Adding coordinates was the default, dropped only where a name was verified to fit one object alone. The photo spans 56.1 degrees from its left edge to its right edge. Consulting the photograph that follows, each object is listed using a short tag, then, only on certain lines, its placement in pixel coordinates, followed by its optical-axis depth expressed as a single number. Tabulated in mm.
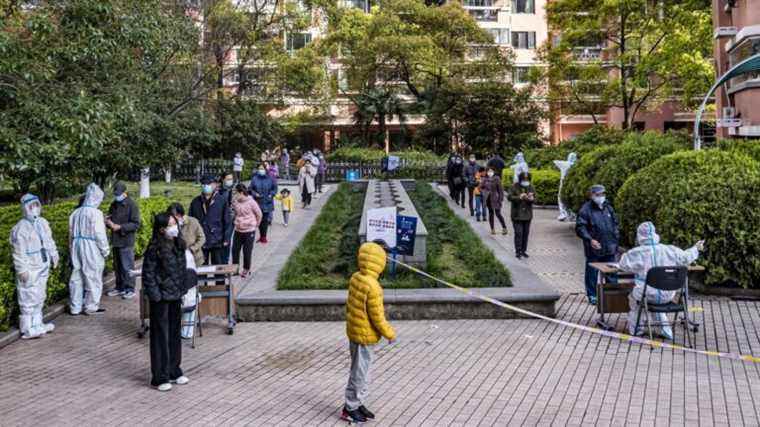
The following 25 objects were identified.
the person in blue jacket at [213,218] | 11578
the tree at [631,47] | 35219
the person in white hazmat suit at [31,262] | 9141
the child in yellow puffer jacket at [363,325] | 6184
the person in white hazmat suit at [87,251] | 10547
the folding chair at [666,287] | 8195
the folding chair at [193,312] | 8812
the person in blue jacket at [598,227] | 10500
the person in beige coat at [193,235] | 9711
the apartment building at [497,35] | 57250
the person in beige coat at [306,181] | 23469
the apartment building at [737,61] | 26266
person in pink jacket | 12812
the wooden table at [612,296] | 9180
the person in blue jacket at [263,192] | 17062
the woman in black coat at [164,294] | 7164
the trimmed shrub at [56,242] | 9180
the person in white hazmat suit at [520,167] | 21484
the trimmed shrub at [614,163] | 16562
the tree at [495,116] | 42062
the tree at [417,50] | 44500
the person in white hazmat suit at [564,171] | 21078
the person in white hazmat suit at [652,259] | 8562
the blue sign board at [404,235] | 11953
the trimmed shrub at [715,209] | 11102
